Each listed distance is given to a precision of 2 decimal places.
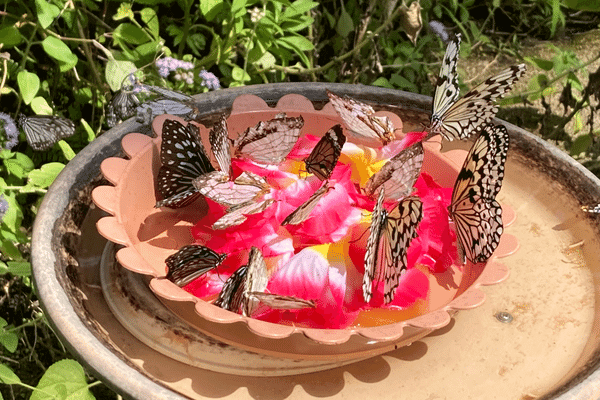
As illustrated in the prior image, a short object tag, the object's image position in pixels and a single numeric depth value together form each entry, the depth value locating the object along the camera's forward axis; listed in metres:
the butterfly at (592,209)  1.19
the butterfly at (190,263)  1.07
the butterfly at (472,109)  1.15
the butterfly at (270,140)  1.13
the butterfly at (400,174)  1.10
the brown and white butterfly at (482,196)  1.10
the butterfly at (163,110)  1.22
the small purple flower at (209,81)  1.36
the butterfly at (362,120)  1.16
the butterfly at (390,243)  1.07
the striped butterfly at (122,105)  1.30
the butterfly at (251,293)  1.05
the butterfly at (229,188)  1.10
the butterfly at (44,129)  1.35
